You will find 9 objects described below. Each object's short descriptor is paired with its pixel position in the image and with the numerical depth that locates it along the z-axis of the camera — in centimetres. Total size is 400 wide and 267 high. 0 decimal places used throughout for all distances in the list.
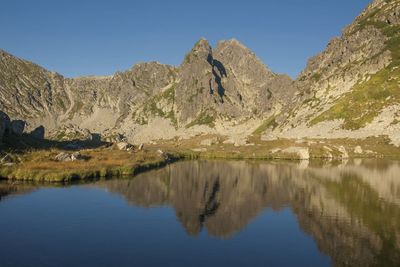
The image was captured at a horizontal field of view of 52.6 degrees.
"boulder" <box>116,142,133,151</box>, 16070
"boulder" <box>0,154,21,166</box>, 9766
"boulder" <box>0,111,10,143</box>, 11948
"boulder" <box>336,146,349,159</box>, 18289
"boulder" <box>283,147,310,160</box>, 17575
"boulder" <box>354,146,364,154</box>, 19112
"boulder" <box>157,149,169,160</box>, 15736
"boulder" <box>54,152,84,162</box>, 10700
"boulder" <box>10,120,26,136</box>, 14152
